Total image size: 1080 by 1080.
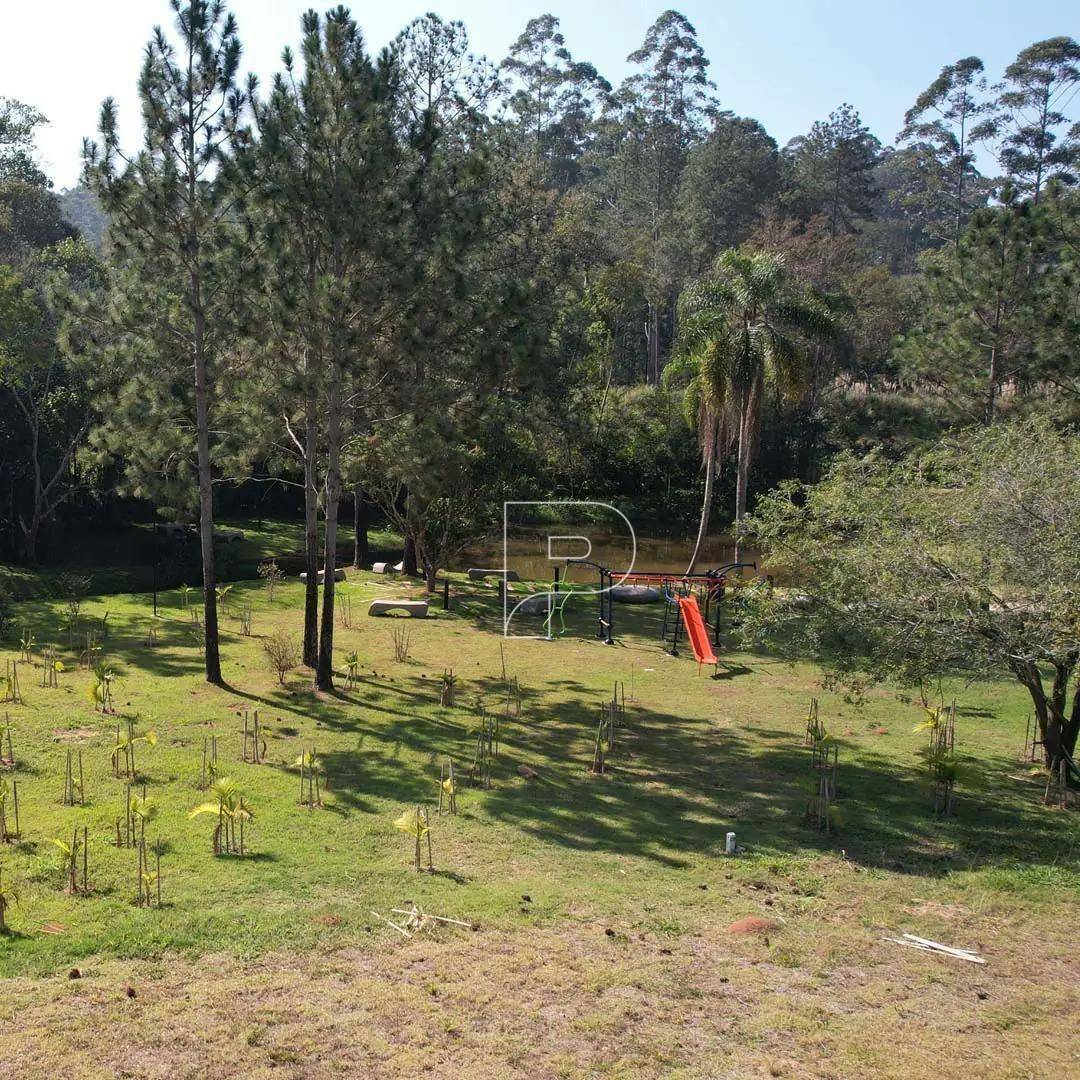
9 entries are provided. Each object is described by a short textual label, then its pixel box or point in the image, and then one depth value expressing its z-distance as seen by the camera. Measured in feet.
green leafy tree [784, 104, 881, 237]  203.10
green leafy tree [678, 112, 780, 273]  177.06
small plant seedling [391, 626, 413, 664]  56.90
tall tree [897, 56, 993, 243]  193.57
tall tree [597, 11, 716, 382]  173.99
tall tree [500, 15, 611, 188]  242.99
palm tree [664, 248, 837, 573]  80.89
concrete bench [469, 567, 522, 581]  84.43
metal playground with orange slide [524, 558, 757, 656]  58.56
